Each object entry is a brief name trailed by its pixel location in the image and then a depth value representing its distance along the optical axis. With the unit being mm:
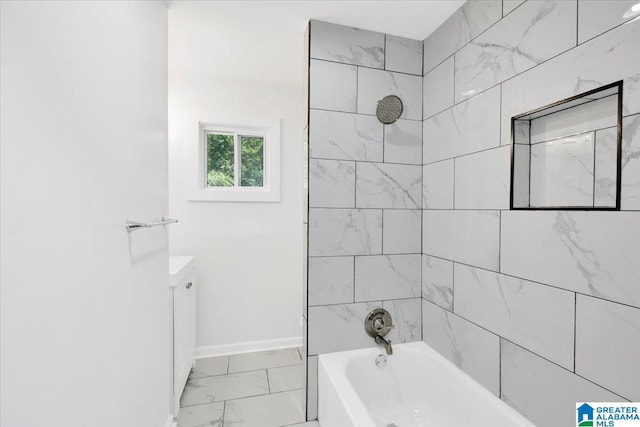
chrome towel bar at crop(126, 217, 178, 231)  1096
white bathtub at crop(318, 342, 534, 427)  1442
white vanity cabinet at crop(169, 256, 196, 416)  1790
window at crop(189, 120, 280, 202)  2637
